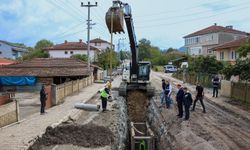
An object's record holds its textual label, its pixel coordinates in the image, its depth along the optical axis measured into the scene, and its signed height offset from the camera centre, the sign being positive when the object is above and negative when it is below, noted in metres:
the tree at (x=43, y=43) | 60.54 +9.26
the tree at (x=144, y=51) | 68.30 +7.44
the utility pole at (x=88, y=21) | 23.94 +6.53
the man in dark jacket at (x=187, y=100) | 9.15 -1.44
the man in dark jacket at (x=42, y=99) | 10.80 -1.64
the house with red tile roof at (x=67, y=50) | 44.15 +5.08
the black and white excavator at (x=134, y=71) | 12.61 +0.00
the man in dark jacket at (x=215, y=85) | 14.24 -1.15
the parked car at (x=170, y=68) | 41.15 +0.71
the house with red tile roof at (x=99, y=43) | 63.44 +9.60
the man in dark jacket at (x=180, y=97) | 9.43 -1.31
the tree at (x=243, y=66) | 12.67 +0.38
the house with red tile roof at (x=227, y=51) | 22.09 +2.62
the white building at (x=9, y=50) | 43.11 +5.09
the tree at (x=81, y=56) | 37.57 +3.07
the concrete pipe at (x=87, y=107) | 11.08 -2.15
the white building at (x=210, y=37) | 36.98 +7.18
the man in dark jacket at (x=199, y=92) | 10.32 -1.16
